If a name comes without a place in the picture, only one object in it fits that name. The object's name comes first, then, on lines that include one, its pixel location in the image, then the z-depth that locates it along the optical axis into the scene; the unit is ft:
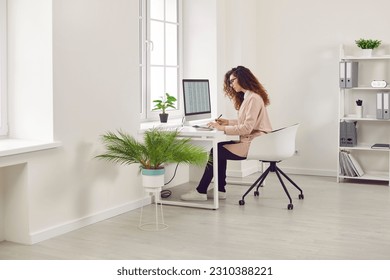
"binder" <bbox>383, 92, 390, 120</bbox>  20.24
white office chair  16.93
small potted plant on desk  19.13
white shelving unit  21.25
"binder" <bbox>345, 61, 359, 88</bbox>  20.61
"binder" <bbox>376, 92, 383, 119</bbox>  20.34
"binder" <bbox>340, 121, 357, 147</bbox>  20.98
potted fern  14.39
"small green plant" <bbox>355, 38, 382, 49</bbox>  20.67
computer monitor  17.65
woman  16.84
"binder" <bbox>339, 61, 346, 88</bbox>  20.74
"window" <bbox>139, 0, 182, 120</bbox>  19.77
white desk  16.51
